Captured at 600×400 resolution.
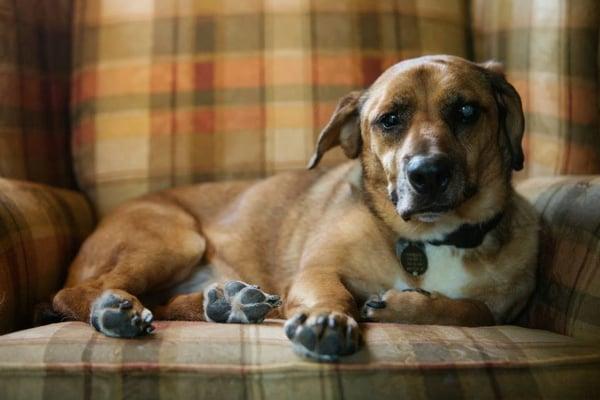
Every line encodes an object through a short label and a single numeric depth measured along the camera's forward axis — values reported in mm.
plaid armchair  1301
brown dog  1035
